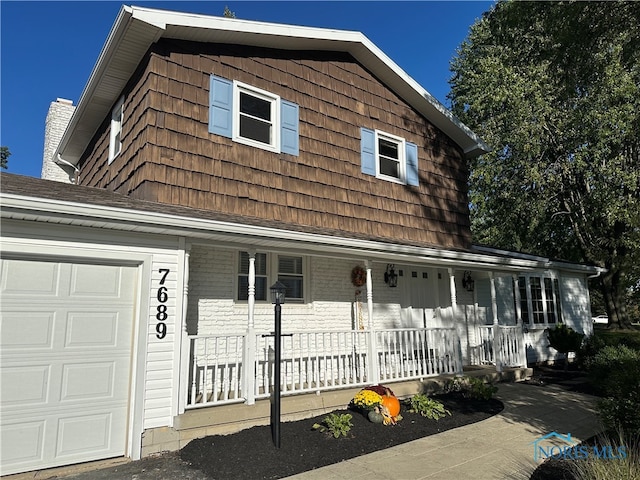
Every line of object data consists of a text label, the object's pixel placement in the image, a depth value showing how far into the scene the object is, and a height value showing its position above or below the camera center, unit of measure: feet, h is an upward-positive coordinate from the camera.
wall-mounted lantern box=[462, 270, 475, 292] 34.96 +2.86
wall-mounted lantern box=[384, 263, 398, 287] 30.12 +2.80
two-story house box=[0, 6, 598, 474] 15.65 +3.56
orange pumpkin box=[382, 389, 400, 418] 19.95 -4.00
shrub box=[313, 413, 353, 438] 18.07 -4.51
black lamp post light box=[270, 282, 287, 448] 17.04 -1.90
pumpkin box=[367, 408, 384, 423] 19.69 -4.44
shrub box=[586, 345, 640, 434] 15.35 -3.13
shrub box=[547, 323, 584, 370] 35.14 -1.89
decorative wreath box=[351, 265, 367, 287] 28.27 +2.71
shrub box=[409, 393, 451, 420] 20.99 -4.42
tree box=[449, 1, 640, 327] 34.14 +19.43
